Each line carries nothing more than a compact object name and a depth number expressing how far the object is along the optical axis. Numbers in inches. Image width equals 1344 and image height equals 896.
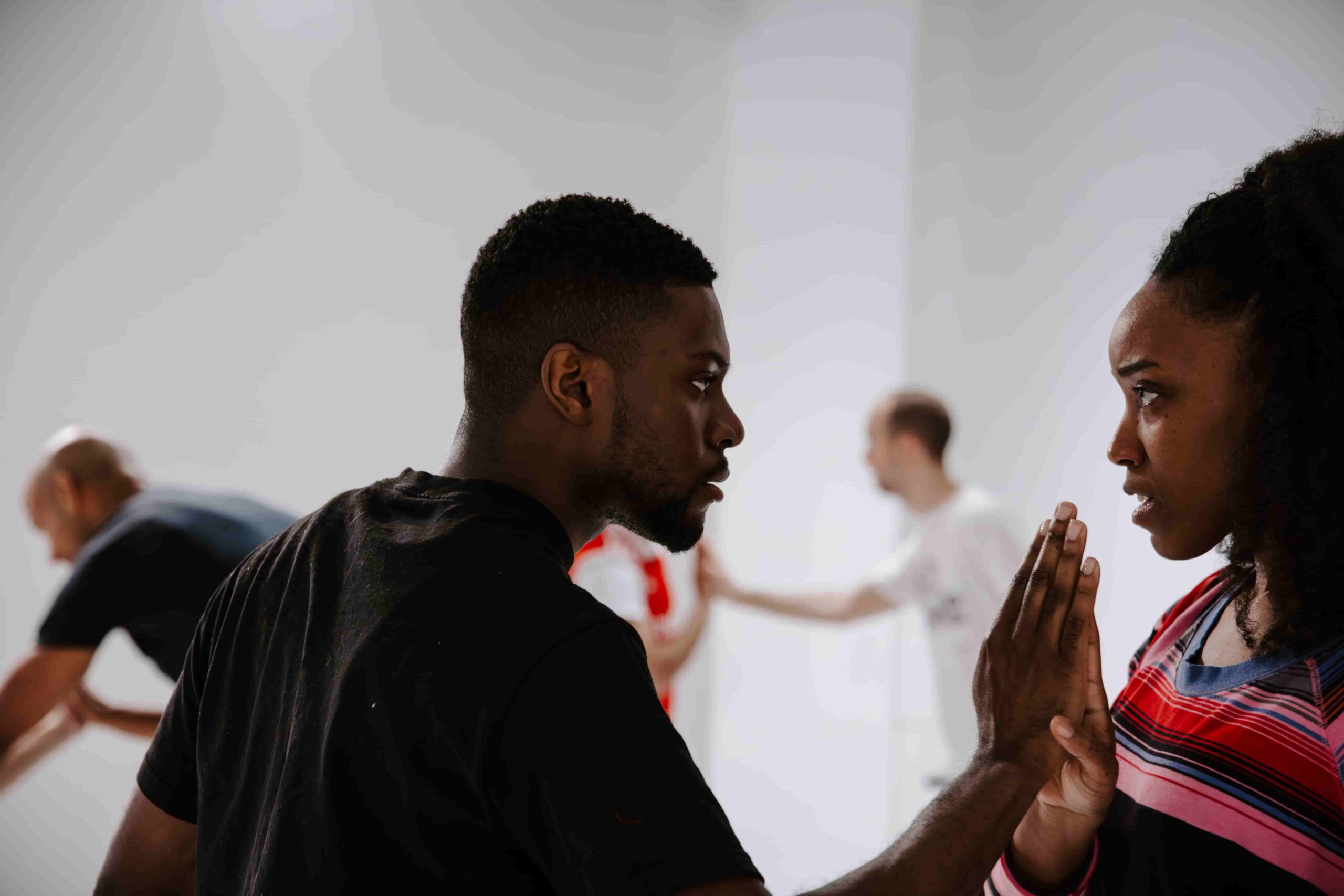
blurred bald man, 89.3
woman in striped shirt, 38.4
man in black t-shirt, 32.8
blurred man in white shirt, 132.3
